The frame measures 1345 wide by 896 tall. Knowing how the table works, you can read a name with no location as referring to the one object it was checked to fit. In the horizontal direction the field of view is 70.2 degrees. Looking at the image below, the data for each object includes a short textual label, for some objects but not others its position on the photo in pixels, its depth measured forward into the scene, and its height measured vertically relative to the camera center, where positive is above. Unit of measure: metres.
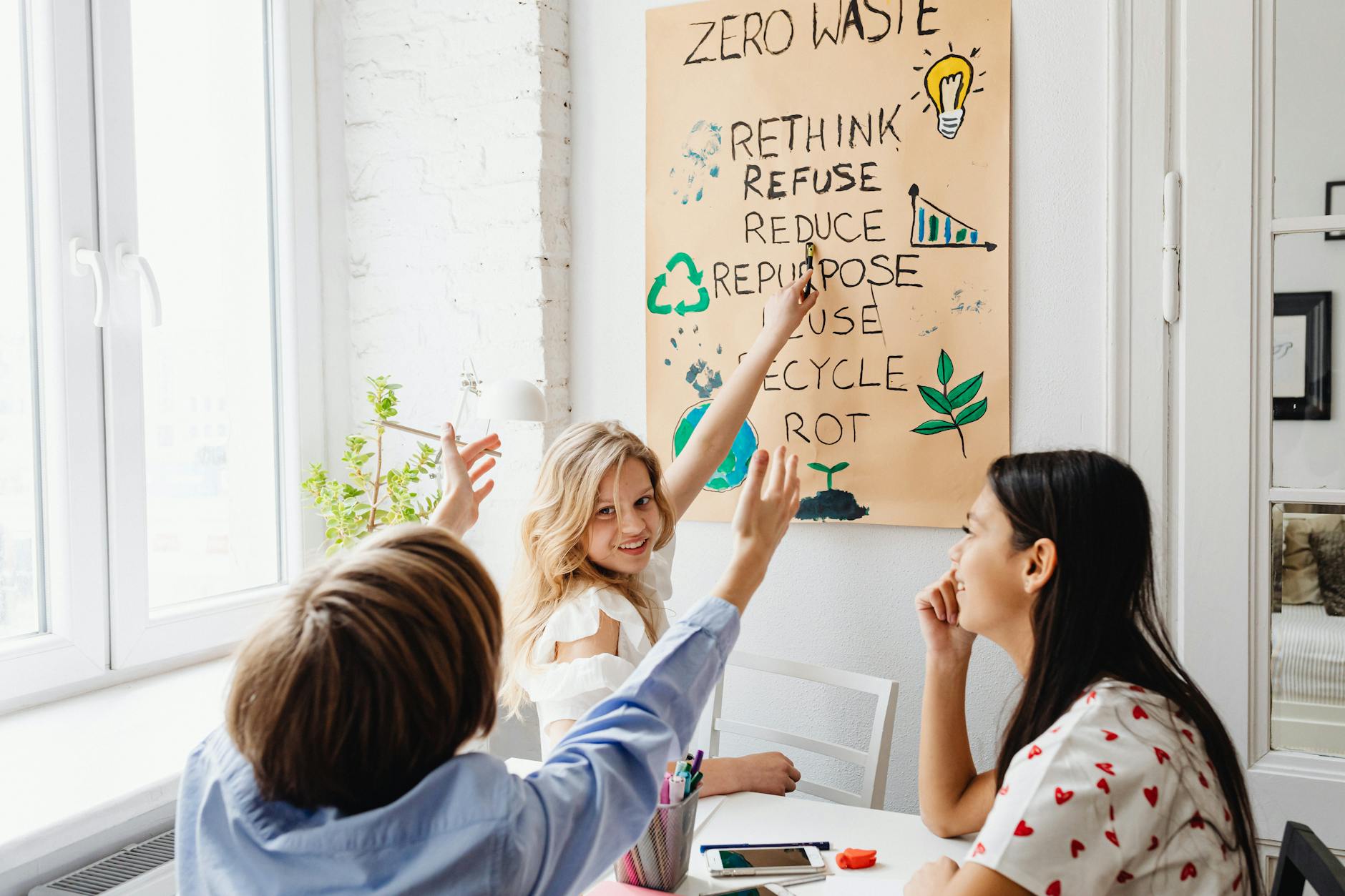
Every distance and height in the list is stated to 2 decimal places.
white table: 1.21 -0.61
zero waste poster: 1.86 +0.34
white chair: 1.72 -0.64
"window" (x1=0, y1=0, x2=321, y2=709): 1.68 +0.14
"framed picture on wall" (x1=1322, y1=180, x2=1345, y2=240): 1.64 +0.34
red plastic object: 1.24 -0.60
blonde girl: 1.46 -0.31
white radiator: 1.38 -0.70
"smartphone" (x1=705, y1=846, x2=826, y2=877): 1.22 -0.60
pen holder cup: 1.17 -0.55
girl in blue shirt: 0.70 -0.28
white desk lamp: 1.82 +0.00
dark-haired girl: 0.95 -0.36
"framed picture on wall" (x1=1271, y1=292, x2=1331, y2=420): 1.66 +0.07
